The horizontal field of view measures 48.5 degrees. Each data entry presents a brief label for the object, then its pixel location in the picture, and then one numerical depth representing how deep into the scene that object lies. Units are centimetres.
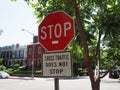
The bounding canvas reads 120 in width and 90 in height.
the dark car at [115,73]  2222
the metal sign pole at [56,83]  204
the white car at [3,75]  2159
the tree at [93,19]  283
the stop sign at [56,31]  202
